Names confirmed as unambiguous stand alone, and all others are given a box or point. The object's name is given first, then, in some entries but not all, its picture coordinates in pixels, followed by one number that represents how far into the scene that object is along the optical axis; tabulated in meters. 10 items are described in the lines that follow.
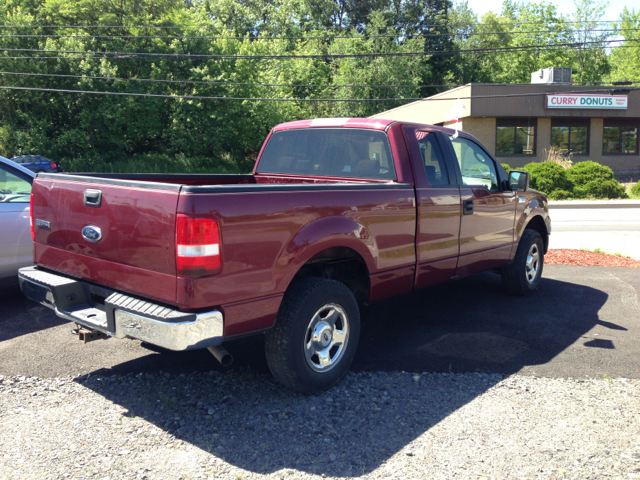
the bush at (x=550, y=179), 23.08
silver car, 5.95
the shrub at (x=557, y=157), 26.89
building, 31.19
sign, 31.94
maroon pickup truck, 3.27
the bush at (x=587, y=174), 23.47
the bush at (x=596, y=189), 23.31
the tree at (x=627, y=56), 58.19
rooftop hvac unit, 33.94
